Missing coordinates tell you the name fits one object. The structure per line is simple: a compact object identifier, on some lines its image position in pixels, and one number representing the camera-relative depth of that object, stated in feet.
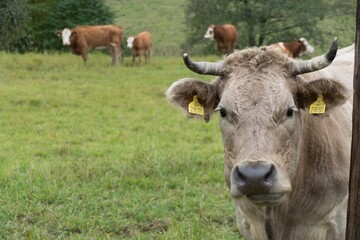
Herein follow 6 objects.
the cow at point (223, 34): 93.15
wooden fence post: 10.96
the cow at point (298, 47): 85.30
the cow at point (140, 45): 80.98
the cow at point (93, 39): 79.56
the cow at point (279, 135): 13.25
